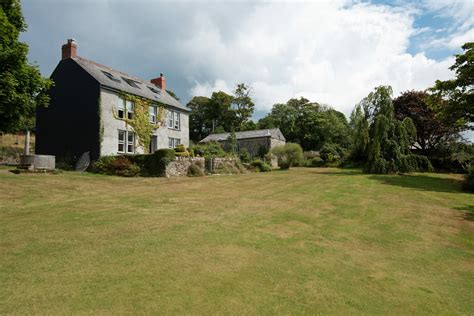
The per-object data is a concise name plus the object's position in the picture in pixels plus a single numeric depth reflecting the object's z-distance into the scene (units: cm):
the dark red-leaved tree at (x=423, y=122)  2989
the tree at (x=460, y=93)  1970
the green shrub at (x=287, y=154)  3198
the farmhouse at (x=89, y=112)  2288
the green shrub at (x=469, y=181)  1673
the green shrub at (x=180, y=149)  2335
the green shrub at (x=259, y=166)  2934
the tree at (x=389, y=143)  2286
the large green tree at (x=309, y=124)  4994
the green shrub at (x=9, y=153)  2814
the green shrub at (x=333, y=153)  3616
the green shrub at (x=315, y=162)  3666
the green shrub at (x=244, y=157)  3400
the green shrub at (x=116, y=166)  2053
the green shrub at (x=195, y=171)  2252
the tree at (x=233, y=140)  4157
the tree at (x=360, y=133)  2500
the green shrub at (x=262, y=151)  4441
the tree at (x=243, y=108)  6184
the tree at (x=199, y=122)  6512
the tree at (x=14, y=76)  1427
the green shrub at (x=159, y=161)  2041
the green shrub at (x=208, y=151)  2684
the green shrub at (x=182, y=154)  2228
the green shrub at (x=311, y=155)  4046
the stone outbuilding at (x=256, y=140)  4503
